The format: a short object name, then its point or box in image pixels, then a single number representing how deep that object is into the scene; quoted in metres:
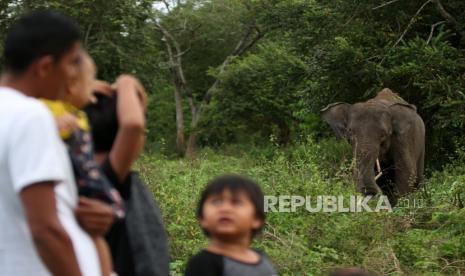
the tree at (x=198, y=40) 34.75
